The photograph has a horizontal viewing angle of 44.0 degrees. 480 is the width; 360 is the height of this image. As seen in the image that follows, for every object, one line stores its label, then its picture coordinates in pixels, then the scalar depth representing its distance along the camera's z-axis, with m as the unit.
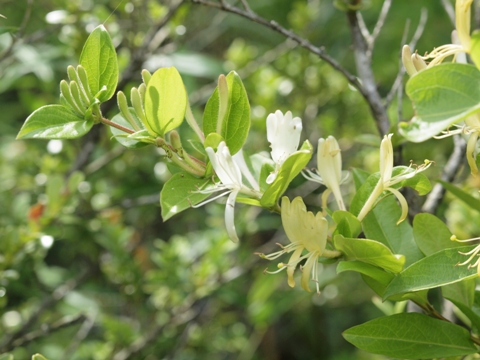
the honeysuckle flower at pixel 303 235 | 0.48
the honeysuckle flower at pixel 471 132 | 0.47
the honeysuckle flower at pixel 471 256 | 0.46
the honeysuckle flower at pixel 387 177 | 0.47
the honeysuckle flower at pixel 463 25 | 0.42
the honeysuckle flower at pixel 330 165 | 0.52
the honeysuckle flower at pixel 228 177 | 0.47
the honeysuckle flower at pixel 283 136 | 0.52
